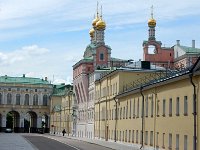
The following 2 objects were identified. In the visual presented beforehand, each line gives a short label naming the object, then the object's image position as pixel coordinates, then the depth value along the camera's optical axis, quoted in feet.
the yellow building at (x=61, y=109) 362.33
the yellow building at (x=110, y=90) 200.54
